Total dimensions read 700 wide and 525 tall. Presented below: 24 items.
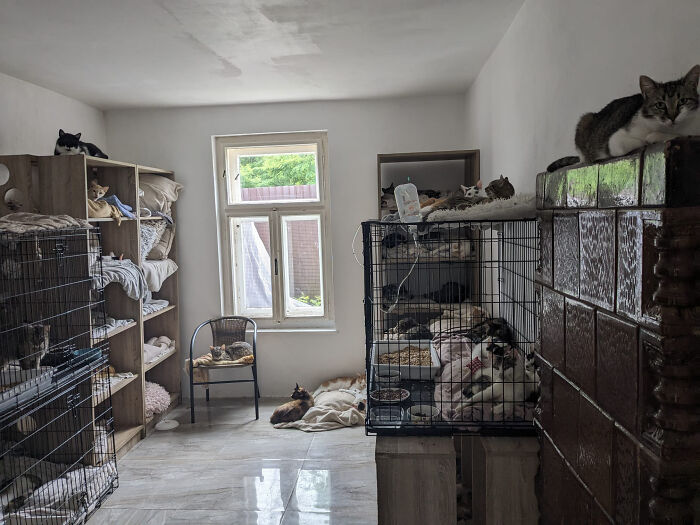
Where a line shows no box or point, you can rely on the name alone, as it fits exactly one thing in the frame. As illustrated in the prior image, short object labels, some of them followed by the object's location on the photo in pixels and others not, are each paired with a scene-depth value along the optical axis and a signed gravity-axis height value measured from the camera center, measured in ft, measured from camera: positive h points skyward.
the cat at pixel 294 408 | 13.25 -4.52
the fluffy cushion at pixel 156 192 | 13.88 +1.09
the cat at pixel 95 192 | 11.37 +0.93
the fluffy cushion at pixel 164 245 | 14.26 -0.32
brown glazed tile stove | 2.58 -0.67
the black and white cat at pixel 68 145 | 11.10 +1.90
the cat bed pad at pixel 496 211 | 5.77 +0.14
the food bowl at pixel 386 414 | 5.99 -2.16
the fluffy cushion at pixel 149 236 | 13.26 -0.06
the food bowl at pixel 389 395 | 6.37 -2.05
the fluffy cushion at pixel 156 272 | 13.24 -0.98
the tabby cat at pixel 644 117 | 3.49 +0.72
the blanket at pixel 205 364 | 13.51 -3.36
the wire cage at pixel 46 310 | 8.64 -1.41
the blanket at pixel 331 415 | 12.85 -4.60
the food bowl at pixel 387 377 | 7.18 -2.05
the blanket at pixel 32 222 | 8.25 +0.25
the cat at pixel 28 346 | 8.84 -1.81
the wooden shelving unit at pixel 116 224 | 10.63 +0.25
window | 15.06 +0.08
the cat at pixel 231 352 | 14.02 -3.20
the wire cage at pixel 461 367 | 5.91 -1.86
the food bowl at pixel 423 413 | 6.00 -2.16
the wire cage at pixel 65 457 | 9.29 -4.38
